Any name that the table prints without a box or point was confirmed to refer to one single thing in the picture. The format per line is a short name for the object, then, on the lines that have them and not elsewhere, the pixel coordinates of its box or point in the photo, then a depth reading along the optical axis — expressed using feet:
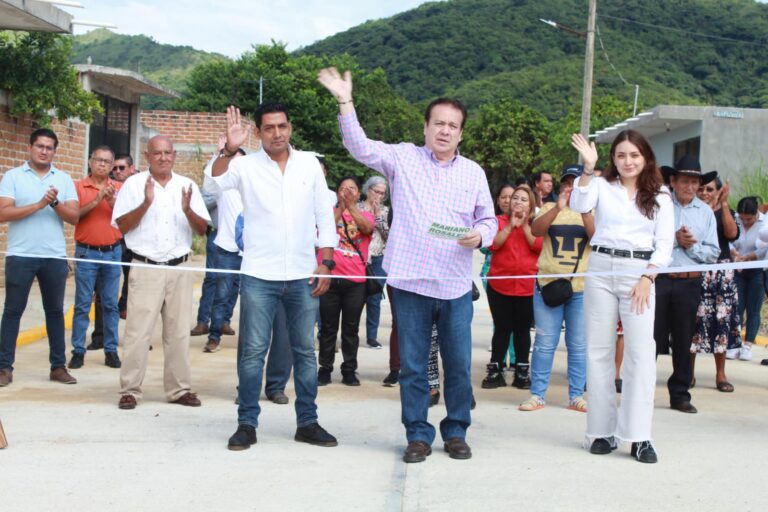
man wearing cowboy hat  25.32
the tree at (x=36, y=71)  45.78
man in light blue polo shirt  26.11
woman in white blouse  19.84
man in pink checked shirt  19.25
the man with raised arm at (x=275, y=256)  20.40
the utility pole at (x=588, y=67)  88.07
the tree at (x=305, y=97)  172.04
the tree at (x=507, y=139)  194.39
